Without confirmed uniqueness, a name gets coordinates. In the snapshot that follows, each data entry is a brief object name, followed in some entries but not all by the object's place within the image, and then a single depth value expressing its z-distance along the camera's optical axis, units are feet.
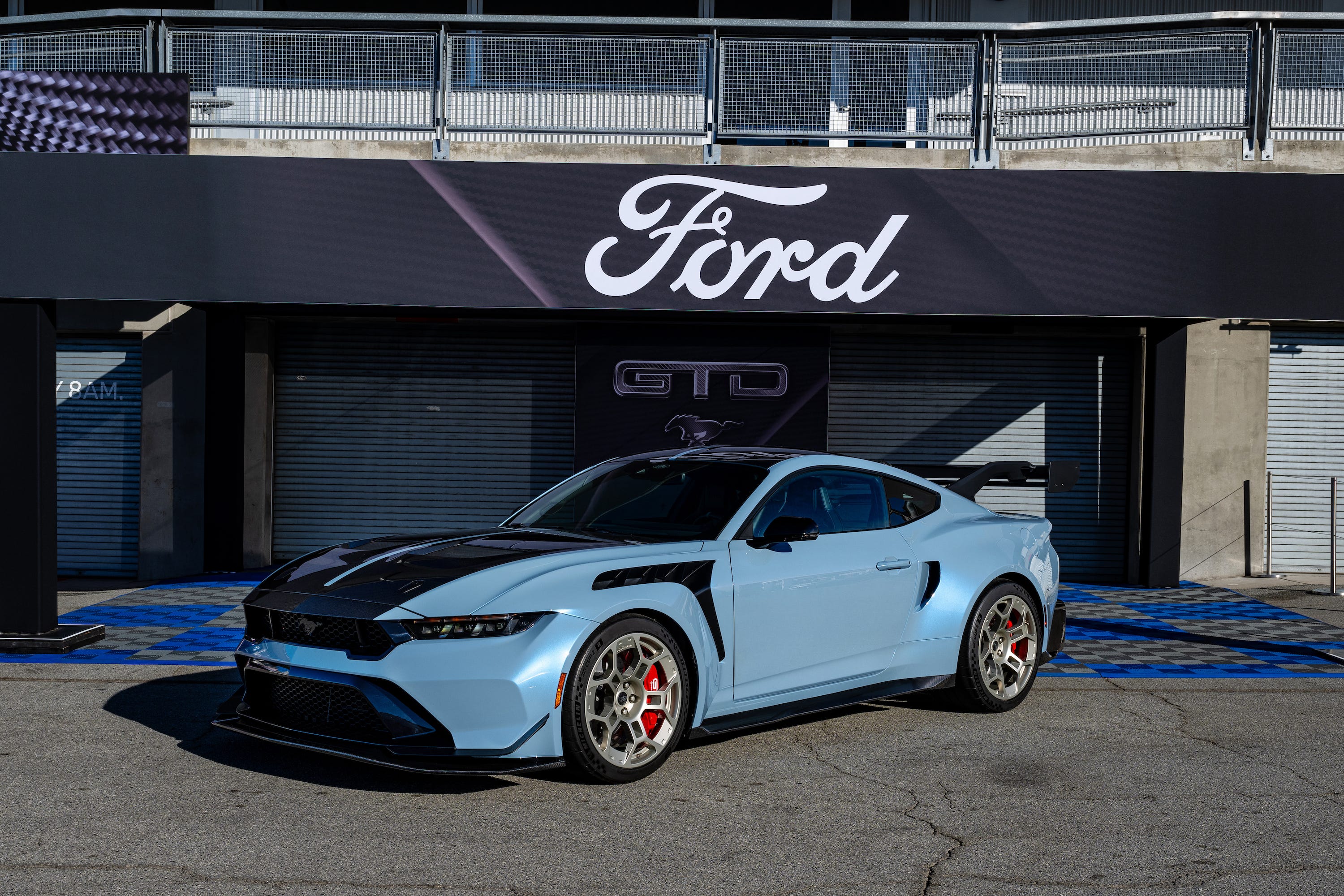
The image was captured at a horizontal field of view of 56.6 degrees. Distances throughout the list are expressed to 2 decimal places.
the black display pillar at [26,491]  27.12
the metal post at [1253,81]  37.27
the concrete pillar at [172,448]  42.09
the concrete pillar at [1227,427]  42.68
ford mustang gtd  15.88
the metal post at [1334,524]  39.19
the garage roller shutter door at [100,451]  42.86
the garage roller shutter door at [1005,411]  43.60
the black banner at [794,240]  33.22
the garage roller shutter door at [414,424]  43.55
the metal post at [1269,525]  42.91
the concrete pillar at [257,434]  42.75
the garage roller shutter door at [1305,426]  43.04
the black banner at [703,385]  41.78
